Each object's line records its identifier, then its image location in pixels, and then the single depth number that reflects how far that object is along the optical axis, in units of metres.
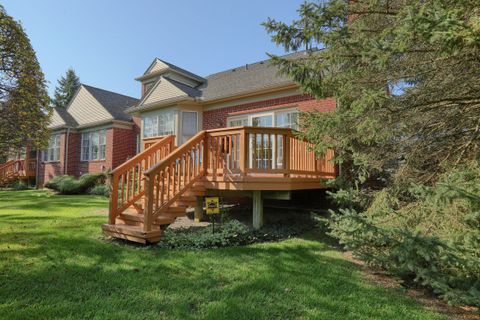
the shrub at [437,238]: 2.71
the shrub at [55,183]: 15.01
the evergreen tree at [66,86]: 41.94
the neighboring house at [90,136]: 17.34
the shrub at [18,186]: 19.11
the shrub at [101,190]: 14.18
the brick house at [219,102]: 9.48
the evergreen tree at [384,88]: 3.84
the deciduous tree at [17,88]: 5.15
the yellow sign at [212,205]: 5.65
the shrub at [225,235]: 5.43
